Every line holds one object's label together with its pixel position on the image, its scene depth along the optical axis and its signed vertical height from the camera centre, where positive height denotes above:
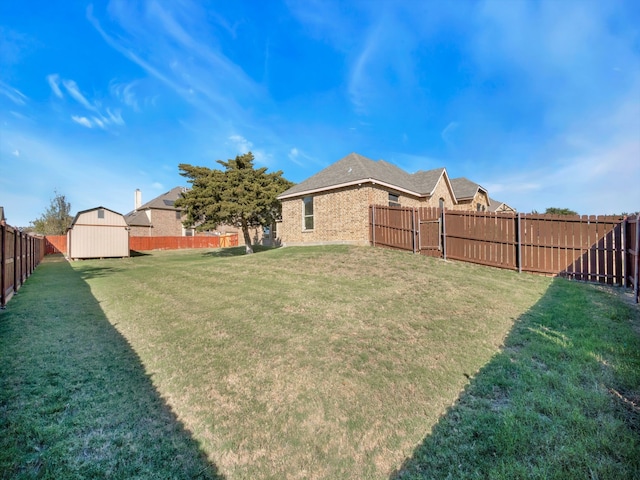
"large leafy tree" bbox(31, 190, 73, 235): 37.00 +3.64
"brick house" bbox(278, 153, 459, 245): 14.86 +2.60
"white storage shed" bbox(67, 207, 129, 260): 22.59 +0.80
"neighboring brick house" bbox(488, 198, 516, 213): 31.77 +3.78
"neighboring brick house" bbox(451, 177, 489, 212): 23.08 +3.76
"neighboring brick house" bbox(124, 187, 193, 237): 36.00 +3.16
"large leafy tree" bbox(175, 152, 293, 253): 17.90 +3.05
